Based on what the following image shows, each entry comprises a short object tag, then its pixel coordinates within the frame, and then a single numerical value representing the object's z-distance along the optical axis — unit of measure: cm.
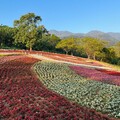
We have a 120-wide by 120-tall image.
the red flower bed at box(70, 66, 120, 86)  1166
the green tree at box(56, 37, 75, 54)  4336
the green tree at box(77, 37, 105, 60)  4314
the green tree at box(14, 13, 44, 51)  3449
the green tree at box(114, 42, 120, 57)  4789
